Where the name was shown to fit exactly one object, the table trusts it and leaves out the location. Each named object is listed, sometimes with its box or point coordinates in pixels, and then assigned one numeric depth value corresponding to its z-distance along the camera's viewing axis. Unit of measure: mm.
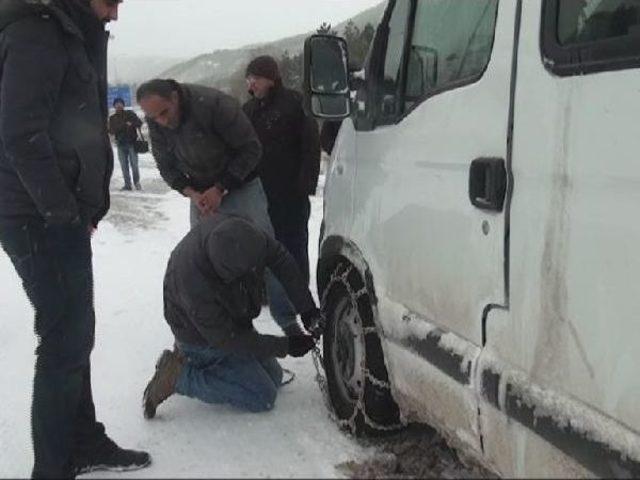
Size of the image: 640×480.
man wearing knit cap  4637
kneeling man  3141
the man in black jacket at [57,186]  2152
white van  1588
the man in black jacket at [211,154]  3842
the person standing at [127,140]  13922
